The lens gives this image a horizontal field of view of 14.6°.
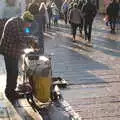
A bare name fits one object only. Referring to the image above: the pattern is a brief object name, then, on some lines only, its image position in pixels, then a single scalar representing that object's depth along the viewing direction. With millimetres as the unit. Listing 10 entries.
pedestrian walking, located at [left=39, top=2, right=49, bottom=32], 16266
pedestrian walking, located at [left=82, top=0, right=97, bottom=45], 18844
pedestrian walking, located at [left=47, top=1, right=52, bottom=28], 25253
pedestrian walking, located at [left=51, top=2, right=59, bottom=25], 26555
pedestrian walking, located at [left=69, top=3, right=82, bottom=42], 19156
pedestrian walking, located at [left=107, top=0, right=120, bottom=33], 23031
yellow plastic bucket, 8953
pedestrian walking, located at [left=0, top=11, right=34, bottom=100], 9492
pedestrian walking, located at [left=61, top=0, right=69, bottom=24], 27155
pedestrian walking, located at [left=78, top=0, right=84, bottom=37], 20494
